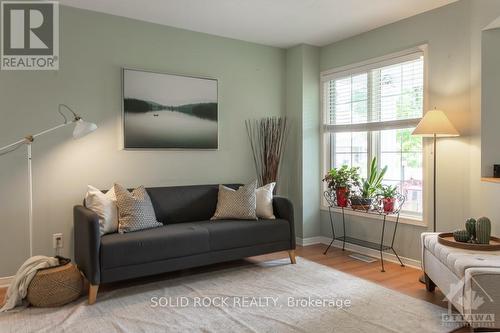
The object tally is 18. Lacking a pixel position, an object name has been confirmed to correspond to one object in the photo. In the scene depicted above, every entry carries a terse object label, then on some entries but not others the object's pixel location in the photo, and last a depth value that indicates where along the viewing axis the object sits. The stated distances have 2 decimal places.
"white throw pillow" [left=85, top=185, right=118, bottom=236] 3.15
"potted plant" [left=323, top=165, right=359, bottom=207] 4.22
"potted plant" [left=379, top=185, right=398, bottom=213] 3.84
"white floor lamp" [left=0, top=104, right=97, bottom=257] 3.02
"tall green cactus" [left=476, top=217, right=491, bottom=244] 2.67
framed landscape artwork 3.81
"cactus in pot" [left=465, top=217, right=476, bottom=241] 2.76
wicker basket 2.74
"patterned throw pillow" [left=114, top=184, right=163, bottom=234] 3.23
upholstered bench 2.15
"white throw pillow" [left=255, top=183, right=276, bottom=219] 3.90
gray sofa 2.86
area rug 2.45
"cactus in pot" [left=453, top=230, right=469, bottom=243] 2.76
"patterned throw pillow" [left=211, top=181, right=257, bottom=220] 3.80
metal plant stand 3.88
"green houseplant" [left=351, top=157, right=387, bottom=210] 4.06
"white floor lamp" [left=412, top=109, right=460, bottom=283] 3.22
